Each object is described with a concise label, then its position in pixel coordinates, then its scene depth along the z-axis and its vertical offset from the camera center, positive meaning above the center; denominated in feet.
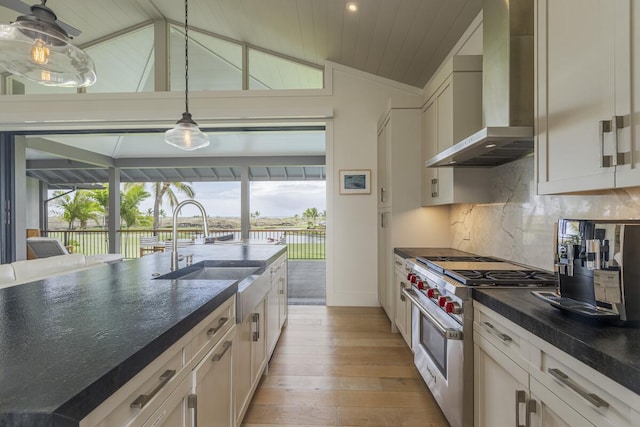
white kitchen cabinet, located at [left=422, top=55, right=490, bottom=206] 7.27 +2.28
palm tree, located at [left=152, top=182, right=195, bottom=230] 31.71 +2.23
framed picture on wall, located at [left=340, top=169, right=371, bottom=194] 13.35 +1.36
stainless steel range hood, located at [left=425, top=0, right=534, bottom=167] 5.26 +2.42
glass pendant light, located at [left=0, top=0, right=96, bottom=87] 5.12 +2.89
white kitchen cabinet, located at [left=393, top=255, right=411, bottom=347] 8.12 -2.60
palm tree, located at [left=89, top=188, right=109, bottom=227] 27.17 +1.16
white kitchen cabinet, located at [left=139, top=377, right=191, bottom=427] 2.81 -1.98
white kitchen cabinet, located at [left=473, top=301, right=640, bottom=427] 2.57 -1.81
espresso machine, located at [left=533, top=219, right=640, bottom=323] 2.94 -0.58
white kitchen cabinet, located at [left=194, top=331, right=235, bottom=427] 3.67 -2.32
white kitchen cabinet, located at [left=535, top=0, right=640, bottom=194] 3.24 +1.43
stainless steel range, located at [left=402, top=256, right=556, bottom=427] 4.92 -1.94
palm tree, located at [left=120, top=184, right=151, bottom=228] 27.86 +0.73
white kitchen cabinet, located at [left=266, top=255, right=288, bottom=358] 7.82 -2.65
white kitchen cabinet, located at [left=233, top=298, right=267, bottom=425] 5.18 -2.79
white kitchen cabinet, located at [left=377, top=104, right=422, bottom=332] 9.97 +1.28
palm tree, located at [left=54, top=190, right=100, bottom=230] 26.61 +0.36
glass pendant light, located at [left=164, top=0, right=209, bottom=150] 8.53 +2.19
